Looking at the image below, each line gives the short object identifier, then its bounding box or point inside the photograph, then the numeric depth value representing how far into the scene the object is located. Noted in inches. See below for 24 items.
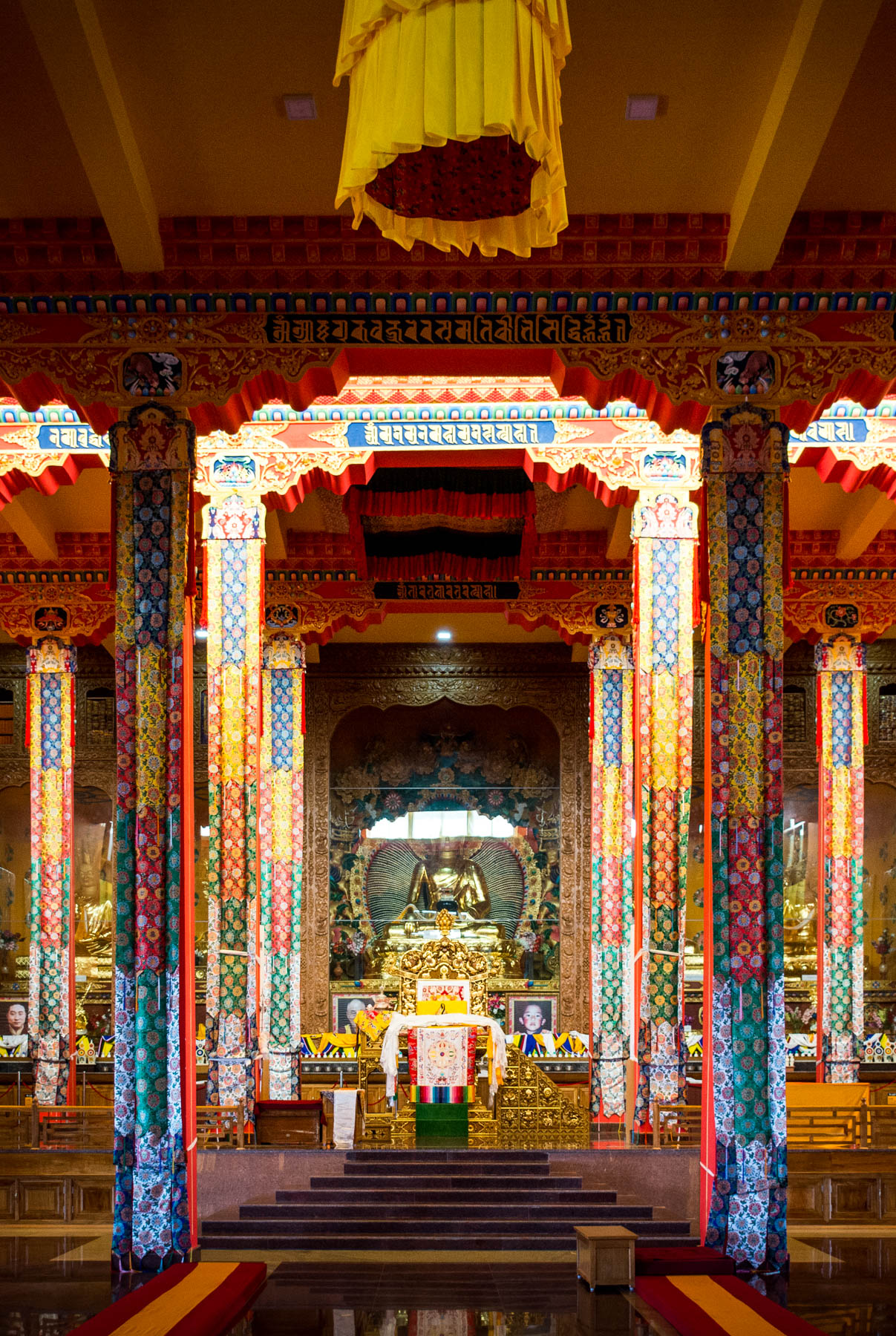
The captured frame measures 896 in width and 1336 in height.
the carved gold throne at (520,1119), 478.9
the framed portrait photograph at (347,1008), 787.4
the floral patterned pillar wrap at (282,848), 613.6
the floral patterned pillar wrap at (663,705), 452.1
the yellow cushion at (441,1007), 543.5
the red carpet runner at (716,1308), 255.9
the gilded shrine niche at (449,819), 799.1
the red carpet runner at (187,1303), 255.9
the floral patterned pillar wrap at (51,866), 609.0
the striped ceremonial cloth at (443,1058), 497.7
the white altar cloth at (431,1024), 503.8
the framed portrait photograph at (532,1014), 788.6
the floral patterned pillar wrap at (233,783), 443.2
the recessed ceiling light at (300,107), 291.9
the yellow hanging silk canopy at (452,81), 184.5
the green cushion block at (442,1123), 482.9
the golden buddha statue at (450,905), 799.7
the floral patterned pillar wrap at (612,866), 598.2
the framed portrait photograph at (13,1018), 792.3
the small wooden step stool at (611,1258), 305.6
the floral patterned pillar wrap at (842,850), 622.2
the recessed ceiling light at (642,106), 293.6
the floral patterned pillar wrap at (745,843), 313.9
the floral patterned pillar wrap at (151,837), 312.3
